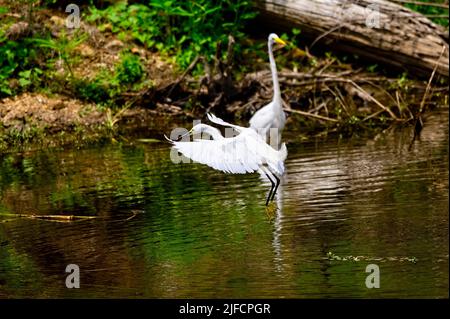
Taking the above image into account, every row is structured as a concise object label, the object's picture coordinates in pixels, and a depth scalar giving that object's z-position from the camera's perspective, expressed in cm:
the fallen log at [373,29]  1599
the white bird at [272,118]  1288
